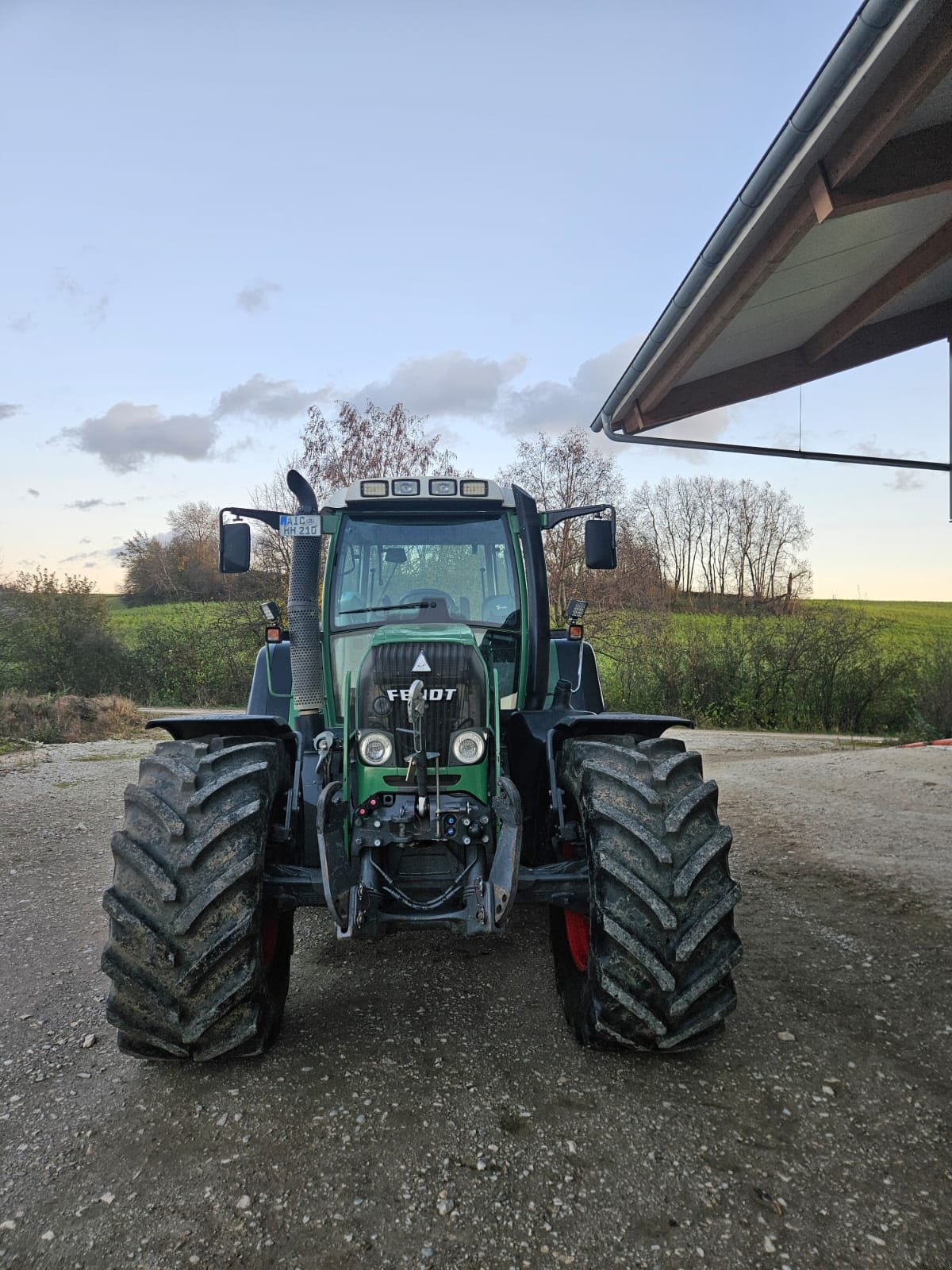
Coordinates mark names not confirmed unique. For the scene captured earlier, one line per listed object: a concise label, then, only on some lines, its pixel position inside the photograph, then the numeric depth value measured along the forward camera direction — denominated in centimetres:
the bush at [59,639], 1791
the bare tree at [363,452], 2297
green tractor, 273
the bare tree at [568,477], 2261
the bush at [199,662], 2062
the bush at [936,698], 1371
